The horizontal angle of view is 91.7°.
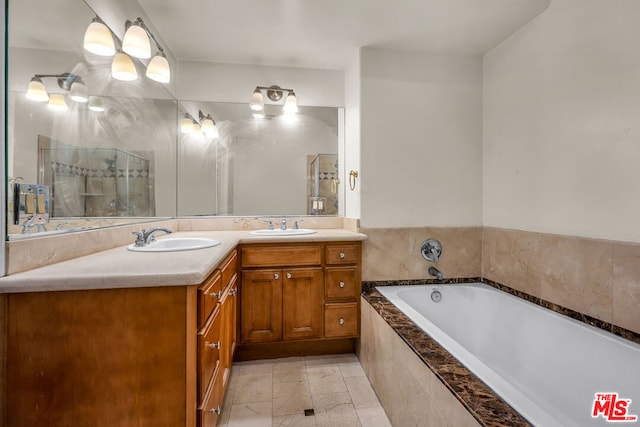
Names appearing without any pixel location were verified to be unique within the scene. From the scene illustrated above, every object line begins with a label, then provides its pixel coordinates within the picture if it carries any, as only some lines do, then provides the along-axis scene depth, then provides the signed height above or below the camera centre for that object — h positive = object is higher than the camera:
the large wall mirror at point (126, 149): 1.14 +0.38
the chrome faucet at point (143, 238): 1.66 -0.16
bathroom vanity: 1.01 -0.45
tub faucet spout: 2.36 -0.48
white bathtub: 1.27 -0.72
